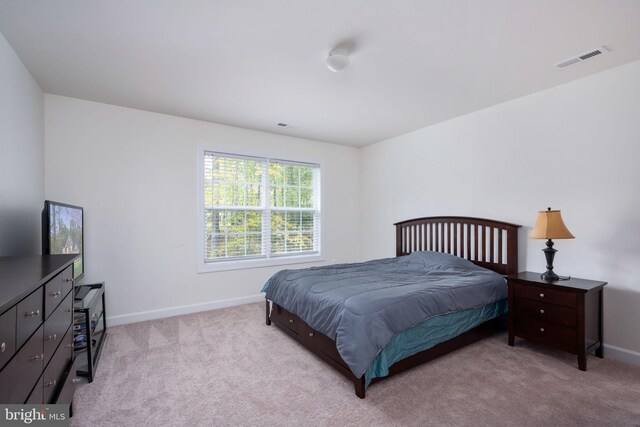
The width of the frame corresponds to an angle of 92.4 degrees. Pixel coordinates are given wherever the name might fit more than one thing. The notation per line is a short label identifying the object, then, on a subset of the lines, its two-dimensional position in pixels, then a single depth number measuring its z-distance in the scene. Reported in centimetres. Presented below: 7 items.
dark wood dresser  99
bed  216
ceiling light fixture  233
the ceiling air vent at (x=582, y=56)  237
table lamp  268
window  416
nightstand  245
